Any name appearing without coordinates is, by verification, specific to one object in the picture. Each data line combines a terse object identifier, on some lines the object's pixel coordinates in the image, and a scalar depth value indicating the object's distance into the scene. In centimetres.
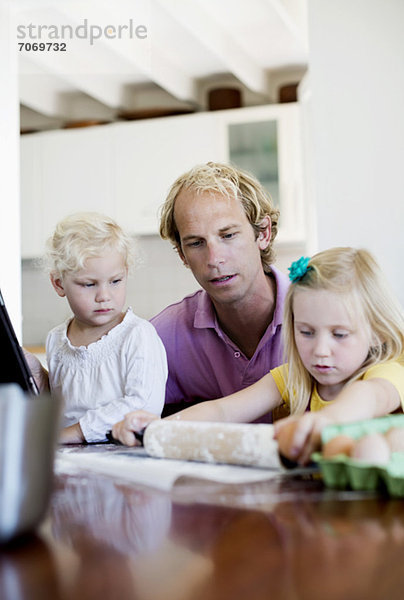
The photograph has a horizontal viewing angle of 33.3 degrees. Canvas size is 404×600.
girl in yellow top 118
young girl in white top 140
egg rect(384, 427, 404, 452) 76
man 167
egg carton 63
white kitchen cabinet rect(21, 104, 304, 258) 483
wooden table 39
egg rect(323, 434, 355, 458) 69
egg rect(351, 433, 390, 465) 67
